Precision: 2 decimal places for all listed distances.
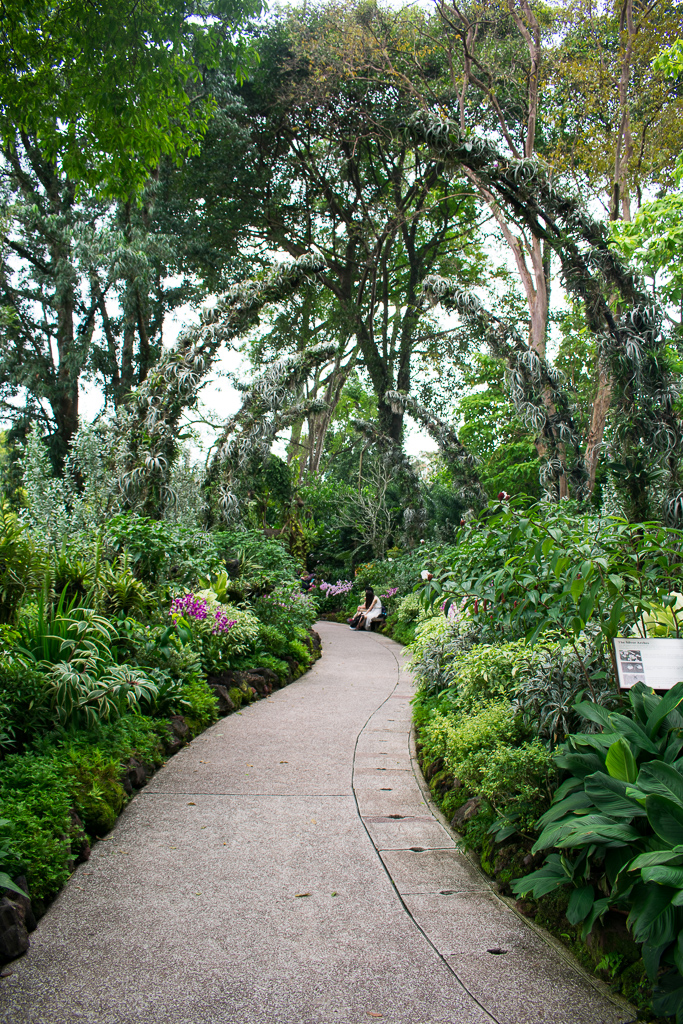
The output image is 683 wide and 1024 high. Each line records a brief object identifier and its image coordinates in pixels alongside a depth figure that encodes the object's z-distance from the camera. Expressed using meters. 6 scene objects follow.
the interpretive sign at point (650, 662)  2.49
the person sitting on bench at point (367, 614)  12.92
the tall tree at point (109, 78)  4.33
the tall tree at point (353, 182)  14.02
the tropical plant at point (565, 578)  2.63
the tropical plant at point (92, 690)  3.55
